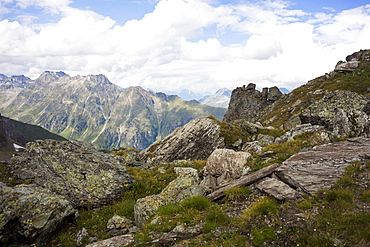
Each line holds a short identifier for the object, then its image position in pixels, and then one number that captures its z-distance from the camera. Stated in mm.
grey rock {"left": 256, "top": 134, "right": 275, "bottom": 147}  34625
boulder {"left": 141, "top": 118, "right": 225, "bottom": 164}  37281
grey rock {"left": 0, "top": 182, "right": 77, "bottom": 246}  11133
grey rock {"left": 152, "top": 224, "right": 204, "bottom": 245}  9305
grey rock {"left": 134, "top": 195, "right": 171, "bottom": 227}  12695
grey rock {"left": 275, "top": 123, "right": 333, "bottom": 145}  19219
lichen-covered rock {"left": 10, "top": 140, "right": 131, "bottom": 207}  16828
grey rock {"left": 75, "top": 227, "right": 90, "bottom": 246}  11978
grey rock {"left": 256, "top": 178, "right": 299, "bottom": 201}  10844
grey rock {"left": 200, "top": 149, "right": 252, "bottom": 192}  16786
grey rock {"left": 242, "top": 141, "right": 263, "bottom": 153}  28741
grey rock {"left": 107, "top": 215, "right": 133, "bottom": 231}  12961
